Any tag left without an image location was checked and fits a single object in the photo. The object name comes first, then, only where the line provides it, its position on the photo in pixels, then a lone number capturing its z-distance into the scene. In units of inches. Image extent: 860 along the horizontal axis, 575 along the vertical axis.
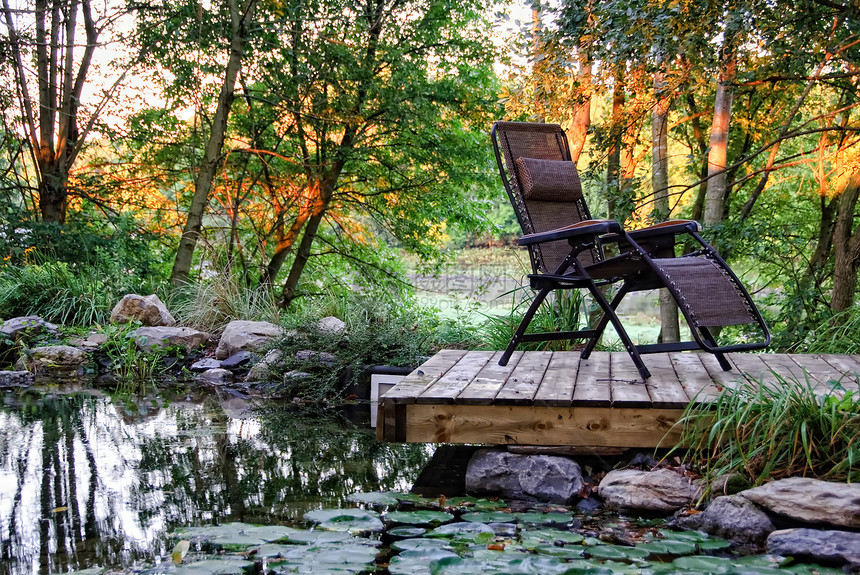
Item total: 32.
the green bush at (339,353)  197.2
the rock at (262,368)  217.3
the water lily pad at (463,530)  85.6
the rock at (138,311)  259.8
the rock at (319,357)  205.2
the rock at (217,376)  225.0
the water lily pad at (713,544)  83.0
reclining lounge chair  117.6
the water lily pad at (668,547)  80.6
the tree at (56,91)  311.3
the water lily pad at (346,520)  89.3
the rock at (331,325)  219.9
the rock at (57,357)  235.3
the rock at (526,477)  107.3
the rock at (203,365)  233.5
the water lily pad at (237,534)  82.5
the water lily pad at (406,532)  87.4
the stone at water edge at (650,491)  98.9
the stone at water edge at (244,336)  239.0
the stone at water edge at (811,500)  83.9
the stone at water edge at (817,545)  78.0
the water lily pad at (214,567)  73.0
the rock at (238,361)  231.3
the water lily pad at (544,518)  94.2
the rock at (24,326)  248.5
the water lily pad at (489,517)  94.4
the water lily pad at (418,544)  81.3
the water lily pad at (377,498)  102.7
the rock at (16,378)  218.5
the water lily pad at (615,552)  79.3
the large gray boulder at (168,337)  241.1
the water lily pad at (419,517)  92.9
